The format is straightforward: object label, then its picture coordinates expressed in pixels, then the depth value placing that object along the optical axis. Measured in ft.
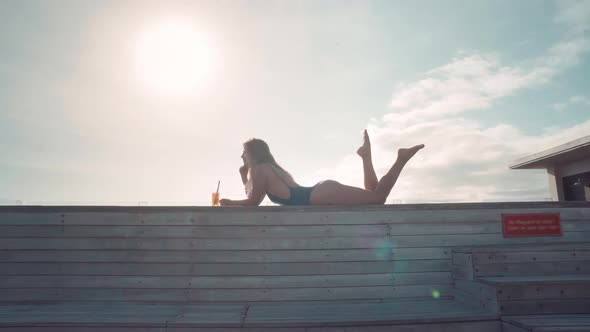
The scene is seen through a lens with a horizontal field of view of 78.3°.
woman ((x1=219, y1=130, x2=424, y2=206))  13.71
